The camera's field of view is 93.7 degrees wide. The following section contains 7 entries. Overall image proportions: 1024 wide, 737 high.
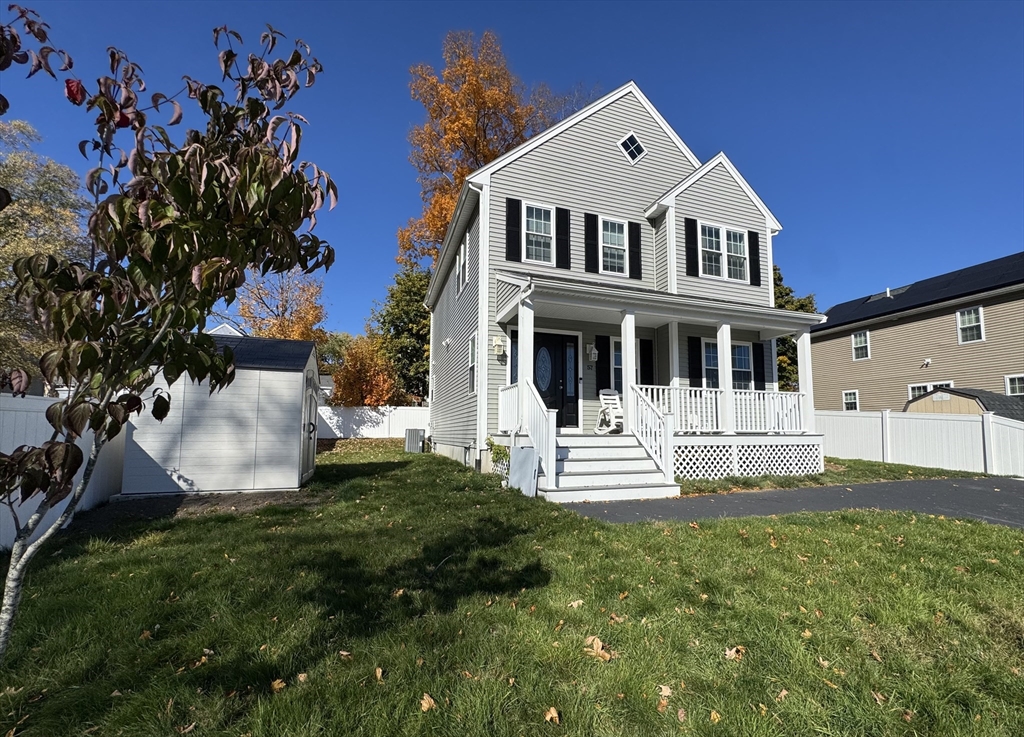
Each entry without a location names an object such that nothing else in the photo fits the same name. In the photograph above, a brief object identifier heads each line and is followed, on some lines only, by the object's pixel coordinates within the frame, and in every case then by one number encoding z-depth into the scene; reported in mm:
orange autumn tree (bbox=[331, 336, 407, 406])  22453
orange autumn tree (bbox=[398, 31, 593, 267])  20078
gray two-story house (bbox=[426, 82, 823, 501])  8555
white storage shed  7277
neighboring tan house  15578
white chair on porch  10273
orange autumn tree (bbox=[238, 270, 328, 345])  24203
